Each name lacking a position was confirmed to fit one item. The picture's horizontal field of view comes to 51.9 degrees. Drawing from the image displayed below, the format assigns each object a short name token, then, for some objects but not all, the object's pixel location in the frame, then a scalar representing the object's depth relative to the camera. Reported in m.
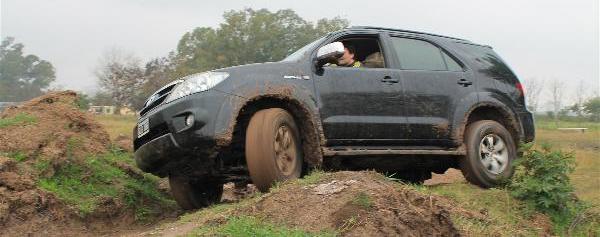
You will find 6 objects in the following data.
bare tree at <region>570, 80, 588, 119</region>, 53.34
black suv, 5.02
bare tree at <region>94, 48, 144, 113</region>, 38.03
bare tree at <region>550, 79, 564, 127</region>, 53.29
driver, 6.13
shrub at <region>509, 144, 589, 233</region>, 5.92
